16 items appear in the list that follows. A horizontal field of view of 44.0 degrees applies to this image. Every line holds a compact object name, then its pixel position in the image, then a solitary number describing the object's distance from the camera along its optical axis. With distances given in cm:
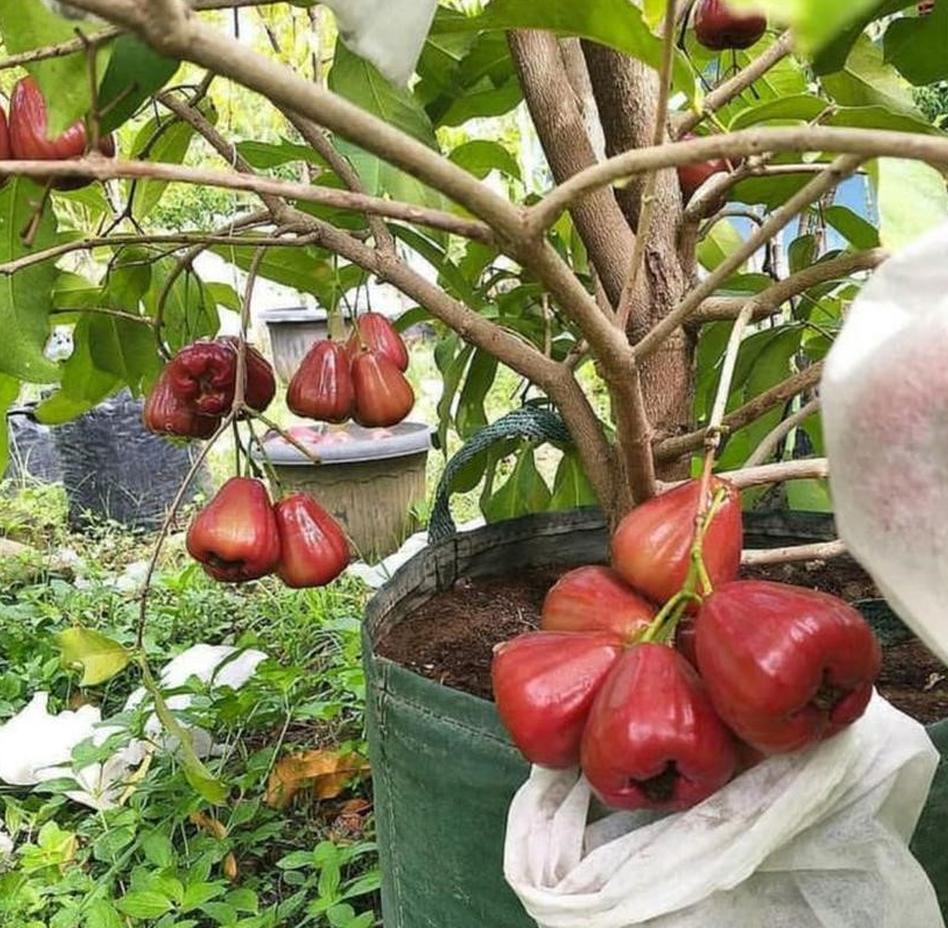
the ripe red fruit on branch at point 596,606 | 55
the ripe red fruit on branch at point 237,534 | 83
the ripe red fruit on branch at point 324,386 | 98
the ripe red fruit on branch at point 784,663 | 46
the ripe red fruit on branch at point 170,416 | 94
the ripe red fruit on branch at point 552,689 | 51
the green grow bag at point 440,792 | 67
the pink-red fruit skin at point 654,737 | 47
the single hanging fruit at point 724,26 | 76
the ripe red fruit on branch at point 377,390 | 99
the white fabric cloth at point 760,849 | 50
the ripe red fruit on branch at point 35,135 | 65
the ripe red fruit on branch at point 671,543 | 56
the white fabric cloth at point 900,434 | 34
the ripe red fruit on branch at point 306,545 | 87
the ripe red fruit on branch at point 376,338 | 101
